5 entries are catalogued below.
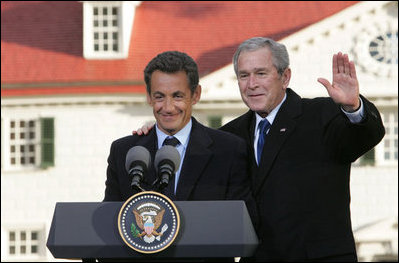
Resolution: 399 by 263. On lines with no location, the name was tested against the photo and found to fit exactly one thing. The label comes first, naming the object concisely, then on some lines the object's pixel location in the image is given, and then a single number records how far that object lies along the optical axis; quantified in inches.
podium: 398.0
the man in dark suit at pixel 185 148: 447.8
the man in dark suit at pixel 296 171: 519.2
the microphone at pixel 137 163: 406.3
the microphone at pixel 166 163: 404.8
